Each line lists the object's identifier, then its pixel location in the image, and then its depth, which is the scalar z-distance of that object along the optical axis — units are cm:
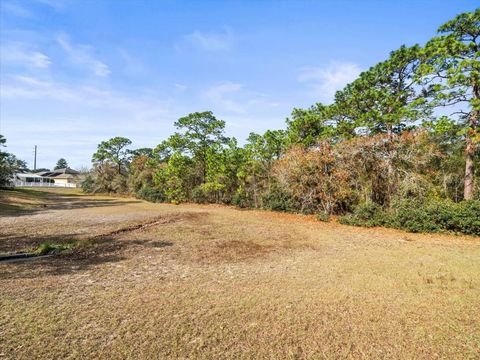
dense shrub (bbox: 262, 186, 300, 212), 1426
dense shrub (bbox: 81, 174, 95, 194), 3306
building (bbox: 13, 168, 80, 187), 4959
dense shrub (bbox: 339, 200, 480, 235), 836
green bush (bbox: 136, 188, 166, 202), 2276
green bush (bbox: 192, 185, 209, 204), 2009
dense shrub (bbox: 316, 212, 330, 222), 1169
